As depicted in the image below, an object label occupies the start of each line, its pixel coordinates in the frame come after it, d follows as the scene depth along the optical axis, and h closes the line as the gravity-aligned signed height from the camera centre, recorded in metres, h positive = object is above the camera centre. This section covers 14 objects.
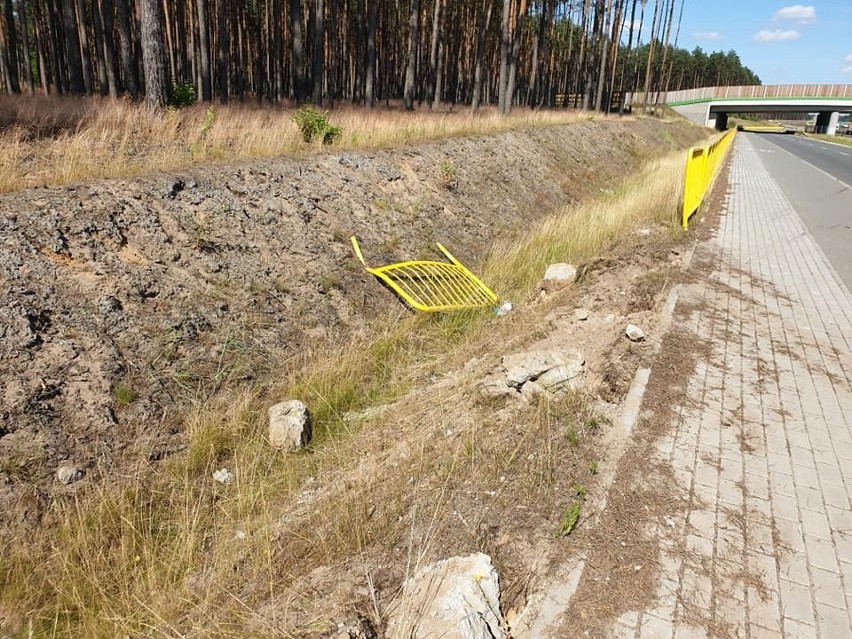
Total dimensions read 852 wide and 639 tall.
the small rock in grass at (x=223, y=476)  4.20 -2.63
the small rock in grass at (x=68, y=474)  3.69 -2.35
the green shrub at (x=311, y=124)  9.20 +0.01
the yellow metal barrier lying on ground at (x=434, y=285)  7.00 -2.05
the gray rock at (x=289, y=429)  4.50 -2.43
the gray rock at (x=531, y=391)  4.35 -1.97
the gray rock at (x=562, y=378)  4.39 -1.89
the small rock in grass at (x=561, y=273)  7.66 -1.88
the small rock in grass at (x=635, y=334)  5.27 -1.81
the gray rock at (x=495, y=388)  4.48 -2.05
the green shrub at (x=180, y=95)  10.84 +0.45
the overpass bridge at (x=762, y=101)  54.97 +4.27
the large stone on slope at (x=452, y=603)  2.41 -2.10
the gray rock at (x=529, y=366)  4.49 -1.86
